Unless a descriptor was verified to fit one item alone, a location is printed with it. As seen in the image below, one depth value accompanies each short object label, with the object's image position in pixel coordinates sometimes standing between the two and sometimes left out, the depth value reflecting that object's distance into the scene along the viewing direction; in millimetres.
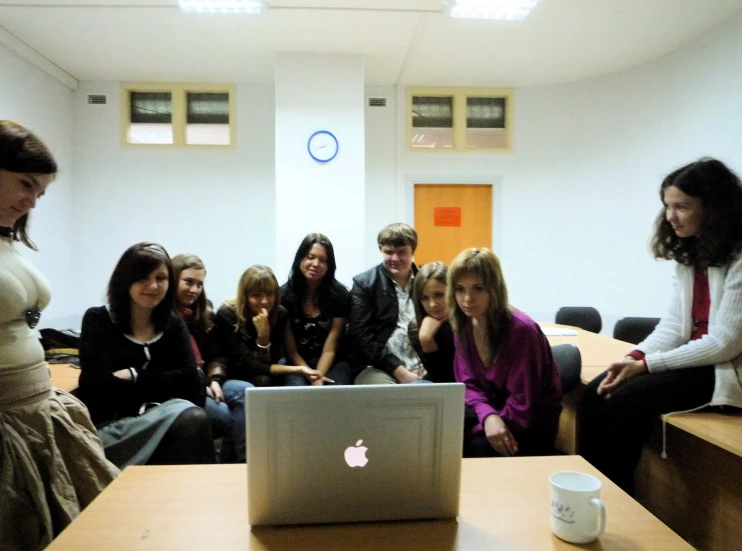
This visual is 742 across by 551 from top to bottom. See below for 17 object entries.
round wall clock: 4258
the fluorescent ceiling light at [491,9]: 3338
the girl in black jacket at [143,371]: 1848
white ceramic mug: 867
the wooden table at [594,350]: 2225
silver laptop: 856
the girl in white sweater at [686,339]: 1656
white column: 4242
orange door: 5141
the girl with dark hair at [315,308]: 2699
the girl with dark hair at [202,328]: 2318
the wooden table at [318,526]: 865
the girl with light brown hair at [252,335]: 2537
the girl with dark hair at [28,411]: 1373
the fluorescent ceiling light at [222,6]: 3346
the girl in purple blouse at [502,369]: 1738
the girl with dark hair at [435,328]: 2256
